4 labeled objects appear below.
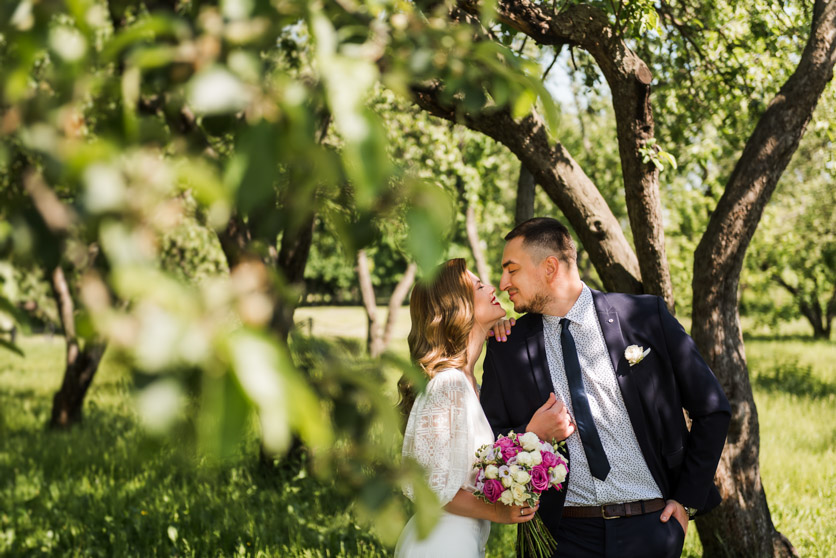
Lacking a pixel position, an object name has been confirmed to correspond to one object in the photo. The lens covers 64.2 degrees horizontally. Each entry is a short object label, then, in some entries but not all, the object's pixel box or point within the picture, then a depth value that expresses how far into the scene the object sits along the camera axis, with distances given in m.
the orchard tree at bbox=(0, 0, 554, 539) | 0.58
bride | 2.78
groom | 2.91
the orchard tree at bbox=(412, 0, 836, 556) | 3.95
